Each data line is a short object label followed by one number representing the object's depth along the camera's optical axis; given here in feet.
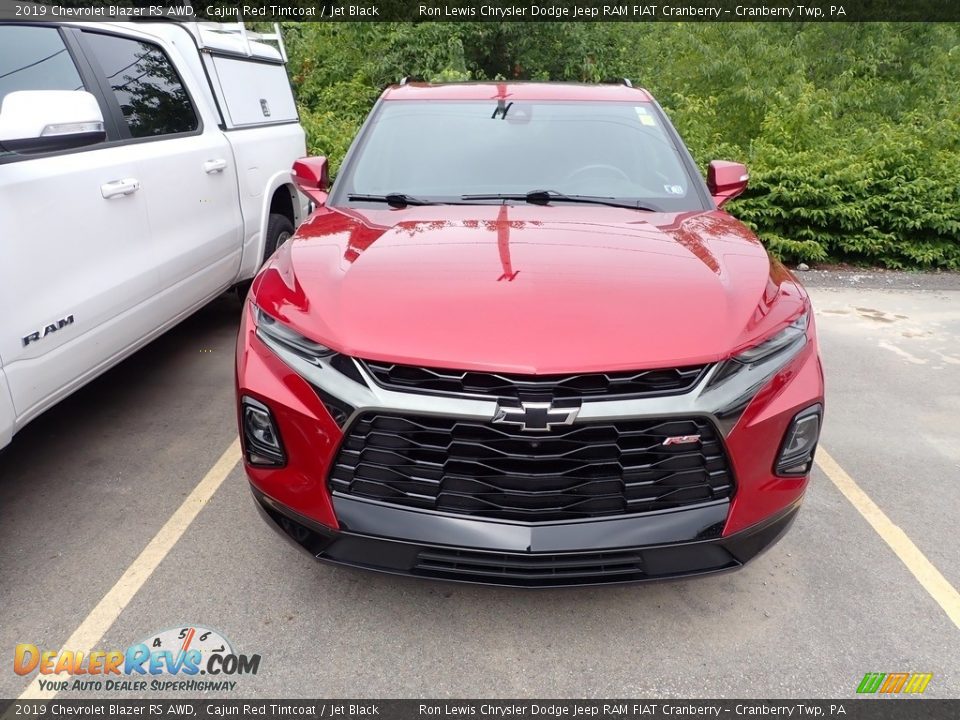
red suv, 6.77
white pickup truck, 8.48
